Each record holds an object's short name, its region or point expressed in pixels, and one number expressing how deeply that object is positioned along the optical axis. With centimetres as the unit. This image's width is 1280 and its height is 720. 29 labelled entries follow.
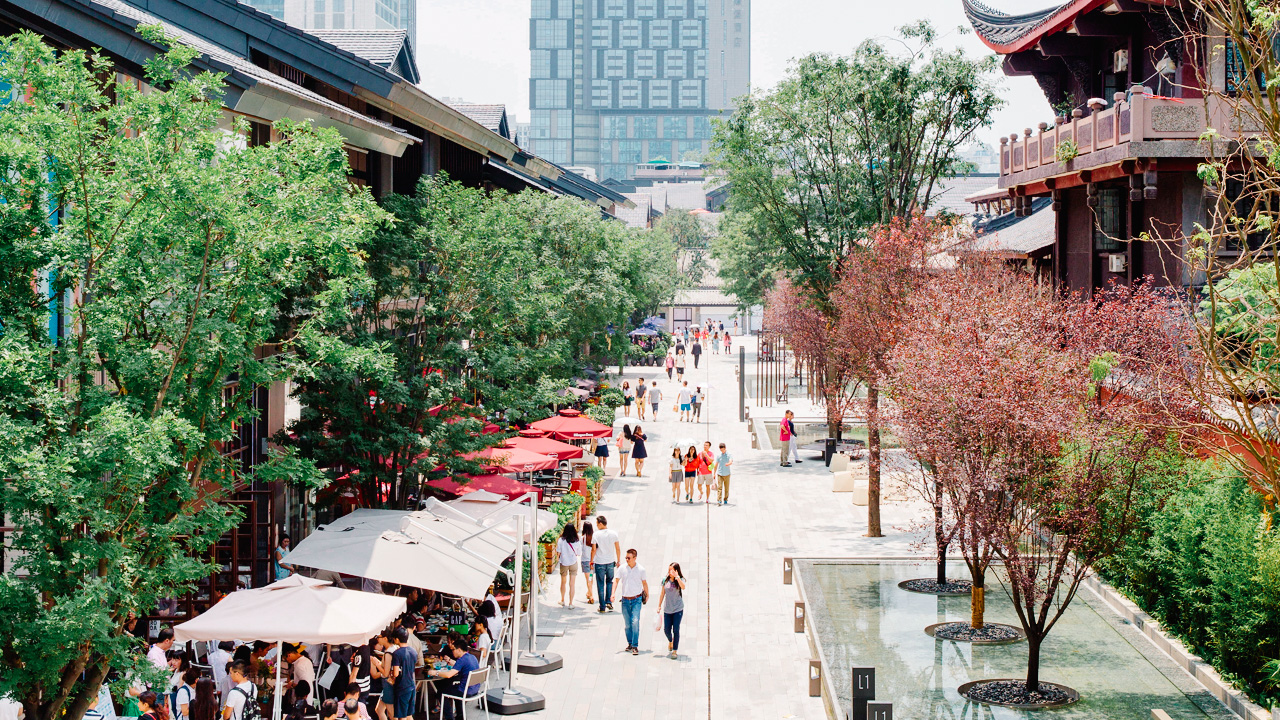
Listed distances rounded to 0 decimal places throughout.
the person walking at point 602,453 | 3188
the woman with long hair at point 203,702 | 1234
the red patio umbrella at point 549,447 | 2255
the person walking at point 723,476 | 2767
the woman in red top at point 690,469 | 2797
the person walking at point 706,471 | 2761
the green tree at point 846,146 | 2684
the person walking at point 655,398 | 4434
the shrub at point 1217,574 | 1341
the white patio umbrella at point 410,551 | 1376
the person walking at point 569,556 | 1891
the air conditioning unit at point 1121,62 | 2688
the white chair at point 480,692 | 1302
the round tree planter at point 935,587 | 1948
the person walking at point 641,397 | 4459
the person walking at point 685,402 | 4325
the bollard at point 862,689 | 1253
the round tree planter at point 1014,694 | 1404
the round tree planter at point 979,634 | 1673
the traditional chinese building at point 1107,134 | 2169
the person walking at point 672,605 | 1599
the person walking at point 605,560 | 1864
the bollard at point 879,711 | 1228
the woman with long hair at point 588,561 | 1927
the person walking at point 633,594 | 1625
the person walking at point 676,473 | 2825
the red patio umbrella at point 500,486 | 1936
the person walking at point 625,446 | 3231
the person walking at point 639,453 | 3195
